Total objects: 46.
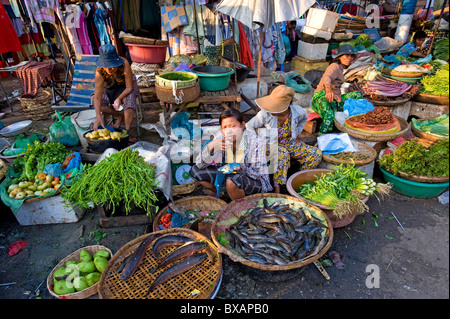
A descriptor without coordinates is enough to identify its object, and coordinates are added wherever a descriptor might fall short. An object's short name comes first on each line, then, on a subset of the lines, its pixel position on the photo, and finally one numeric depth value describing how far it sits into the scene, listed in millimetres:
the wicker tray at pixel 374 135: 3916
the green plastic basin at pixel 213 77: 4678
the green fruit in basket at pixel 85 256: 2489
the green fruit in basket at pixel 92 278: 2303
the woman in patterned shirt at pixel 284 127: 3298
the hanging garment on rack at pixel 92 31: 6575
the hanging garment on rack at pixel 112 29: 6820
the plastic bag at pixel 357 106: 4502
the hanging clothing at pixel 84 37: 6467
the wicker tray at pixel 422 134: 3434
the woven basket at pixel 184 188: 3482
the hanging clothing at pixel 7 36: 7055
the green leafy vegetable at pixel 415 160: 3155
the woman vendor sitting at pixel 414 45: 7977
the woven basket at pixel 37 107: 5961
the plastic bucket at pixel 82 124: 4281
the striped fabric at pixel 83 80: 5879
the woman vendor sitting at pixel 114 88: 4109
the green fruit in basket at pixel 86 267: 2377
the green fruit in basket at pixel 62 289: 2211
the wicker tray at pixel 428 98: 4724
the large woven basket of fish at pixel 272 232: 2291
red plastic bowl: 5176
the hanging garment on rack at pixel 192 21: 6609
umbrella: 4215
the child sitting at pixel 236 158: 2945
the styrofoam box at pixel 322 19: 7550
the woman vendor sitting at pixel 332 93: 4469
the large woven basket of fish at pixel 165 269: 2143
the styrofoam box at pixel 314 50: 7930
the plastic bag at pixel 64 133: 4125
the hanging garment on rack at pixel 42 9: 6195
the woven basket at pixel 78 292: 2188
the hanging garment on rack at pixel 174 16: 6527
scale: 3648
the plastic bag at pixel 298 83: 6029
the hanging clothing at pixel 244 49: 7004
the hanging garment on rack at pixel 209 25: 6676
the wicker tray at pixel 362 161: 3506
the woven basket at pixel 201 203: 3246
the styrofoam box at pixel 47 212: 3062
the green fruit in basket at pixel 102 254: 2514
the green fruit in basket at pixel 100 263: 2408
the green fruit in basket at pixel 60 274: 2295
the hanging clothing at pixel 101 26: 6539
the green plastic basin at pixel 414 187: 3295
